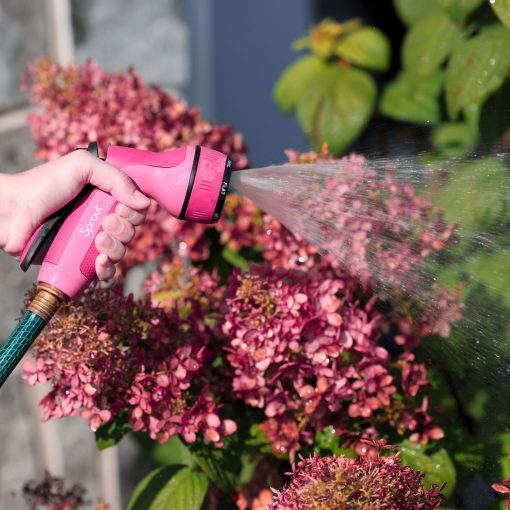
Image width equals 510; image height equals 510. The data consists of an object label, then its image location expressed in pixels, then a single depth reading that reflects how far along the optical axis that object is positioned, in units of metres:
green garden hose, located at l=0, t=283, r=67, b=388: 1.12
